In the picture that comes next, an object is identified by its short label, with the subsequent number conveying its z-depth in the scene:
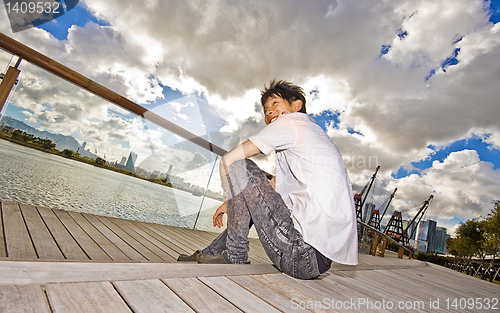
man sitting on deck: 1.15
